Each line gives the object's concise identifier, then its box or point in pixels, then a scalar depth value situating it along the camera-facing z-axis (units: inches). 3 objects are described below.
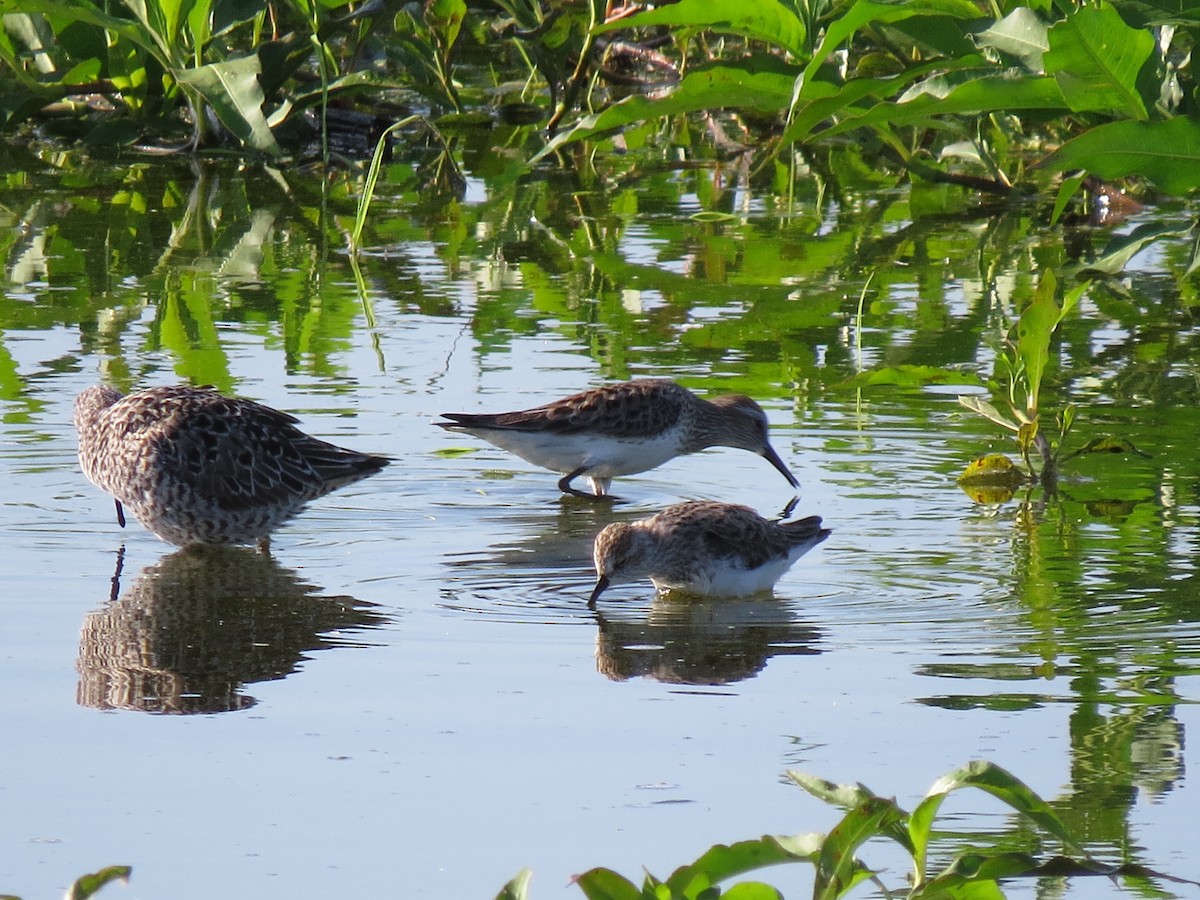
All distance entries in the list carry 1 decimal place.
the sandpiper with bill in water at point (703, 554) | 570.9
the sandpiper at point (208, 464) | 628.1
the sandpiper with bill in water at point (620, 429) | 710.5
